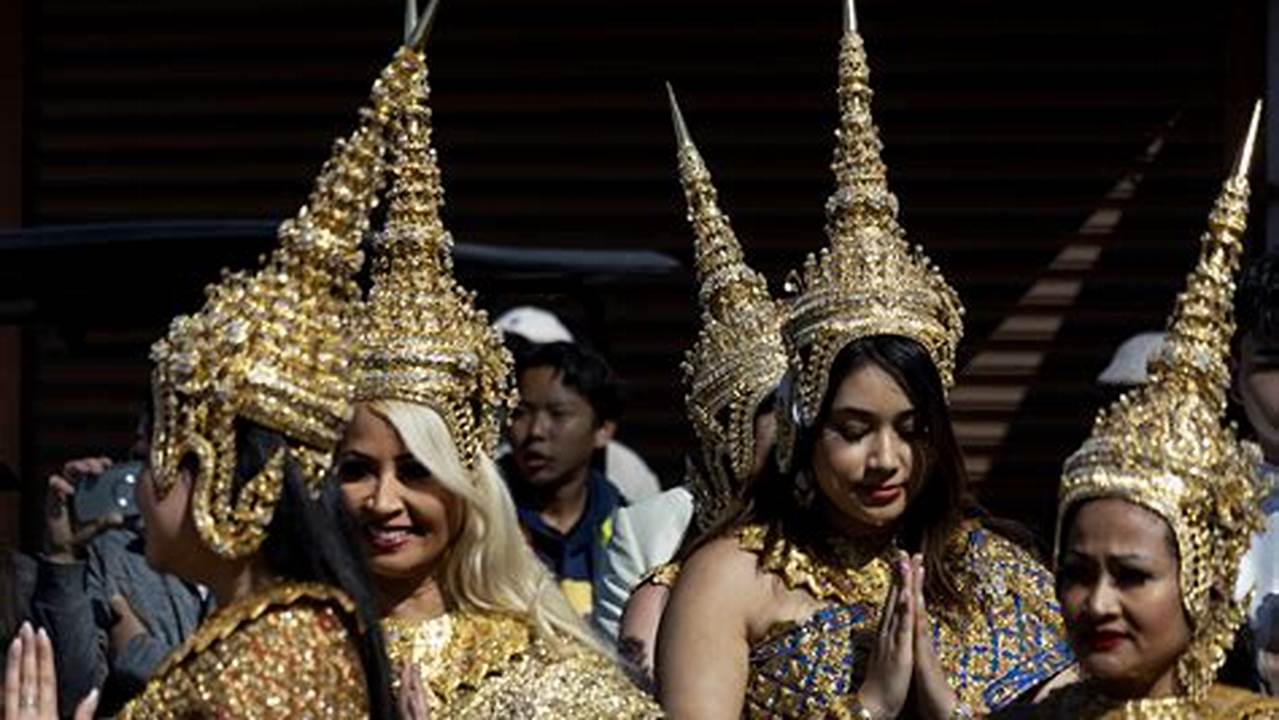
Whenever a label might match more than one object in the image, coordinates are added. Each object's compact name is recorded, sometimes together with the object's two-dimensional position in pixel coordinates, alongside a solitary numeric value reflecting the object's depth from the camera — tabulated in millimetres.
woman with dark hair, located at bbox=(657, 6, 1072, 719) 9071
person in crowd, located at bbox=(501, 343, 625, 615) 13170
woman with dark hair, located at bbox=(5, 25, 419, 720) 7313
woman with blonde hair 8659
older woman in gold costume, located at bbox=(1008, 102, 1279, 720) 7949
